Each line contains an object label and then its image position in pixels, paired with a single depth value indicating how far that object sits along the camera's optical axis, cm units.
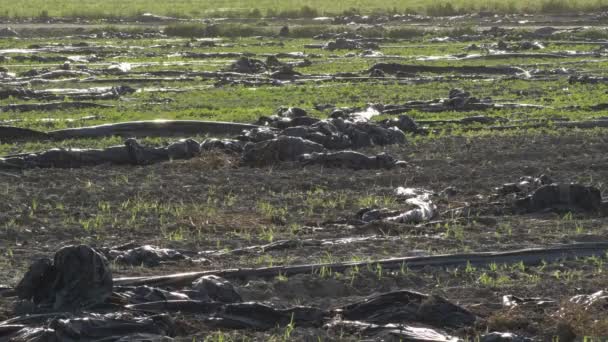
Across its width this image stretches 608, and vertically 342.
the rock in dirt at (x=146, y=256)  1887
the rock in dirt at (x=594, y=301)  1591
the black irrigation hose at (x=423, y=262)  1731
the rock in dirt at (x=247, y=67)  5872
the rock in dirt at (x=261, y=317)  1539
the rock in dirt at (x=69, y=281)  1587
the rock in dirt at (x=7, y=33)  8694
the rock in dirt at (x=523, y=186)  2514
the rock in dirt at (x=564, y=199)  2334
